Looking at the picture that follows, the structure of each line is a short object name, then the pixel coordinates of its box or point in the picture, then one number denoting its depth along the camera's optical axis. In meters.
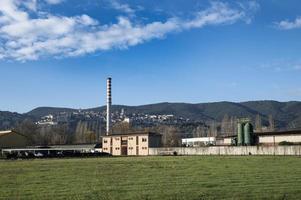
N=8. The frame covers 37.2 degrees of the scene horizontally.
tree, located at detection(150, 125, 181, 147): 162.70
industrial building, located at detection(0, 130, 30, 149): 126.53
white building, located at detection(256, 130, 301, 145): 76.56
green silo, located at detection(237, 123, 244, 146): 86.31
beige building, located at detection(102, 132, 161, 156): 106.94
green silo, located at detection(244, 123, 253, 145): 84.64
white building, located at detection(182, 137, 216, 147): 148.68
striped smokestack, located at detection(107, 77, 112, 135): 143.38
